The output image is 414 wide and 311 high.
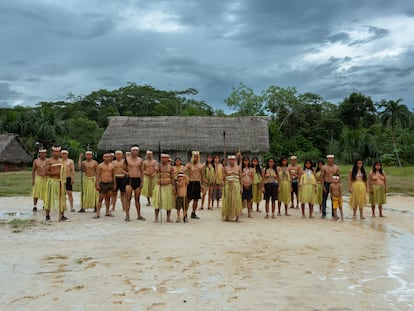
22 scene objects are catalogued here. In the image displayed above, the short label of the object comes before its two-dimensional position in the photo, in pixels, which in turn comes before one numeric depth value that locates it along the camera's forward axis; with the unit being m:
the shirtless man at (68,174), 9.89
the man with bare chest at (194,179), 9.24
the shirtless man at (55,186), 8.37
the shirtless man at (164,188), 8.49
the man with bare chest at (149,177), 10.30
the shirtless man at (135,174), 8.82
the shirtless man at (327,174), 9.72
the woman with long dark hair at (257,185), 10.39
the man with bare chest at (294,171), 10.33
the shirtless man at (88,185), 9.64
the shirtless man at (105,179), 9.03
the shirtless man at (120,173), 9.36
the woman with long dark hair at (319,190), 9.91
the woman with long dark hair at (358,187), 9.76
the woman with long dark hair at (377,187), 10.12
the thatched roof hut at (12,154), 25.22
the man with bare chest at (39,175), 9.28
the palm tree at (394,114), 35.28
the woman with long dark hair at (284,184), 9.99
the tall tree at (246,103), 35.94
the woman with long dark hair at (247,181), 9.50
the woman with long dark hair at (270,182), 9.70
